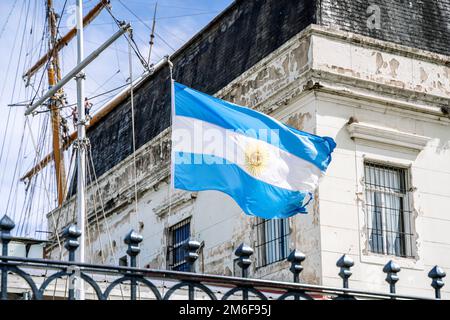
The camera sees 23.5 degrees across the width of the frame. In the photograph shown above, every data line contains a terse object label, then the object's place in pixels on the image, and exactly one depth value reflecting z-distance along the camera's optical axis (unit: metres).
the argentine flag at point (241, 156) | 13.19
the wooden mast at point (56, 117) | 35.04
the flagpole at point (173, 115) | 12.85
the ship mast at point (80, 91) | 20.56
